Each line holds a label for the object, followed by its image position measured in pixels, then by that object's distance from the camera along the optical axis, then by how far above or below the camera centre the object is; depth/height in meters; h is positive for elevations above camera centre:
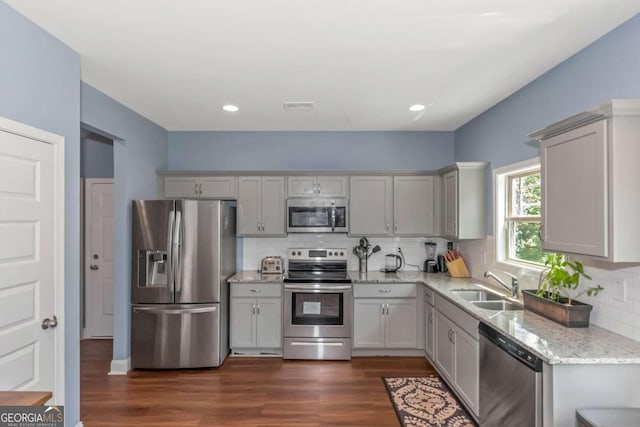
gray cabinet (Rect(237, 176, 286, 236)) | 4.33 +0.15
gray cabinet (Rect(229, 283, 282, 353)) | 4.02 -1.13
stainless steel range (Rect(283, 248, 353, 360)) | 3.95 -1.17
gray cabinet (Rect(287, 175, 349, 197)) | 4.34 +0.37
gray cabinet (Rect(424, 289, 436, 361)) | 3.66 -1.15
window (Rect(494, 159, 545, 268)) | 3.05 +0.01
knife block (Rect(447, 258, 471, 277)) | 4.09 -0.62
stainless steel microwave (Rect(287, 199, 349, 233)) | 4.28 -0.01
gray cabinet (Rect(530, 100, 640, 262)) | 1.72 +0.18
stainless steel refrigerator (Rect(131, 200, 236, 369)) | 3.64 -0.73
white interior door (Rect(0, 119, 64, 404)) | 1.90 -0.24
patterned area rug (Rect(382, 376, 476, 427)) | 2.75 -1.61
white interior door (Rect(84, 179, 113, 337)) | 4.64 -0.51
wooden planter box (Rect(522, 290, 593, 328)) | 2.21 -0.63
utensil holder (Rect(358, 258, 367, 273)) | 4.50 -0.64
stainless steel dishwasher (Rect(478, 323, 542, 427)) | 1.87 -1.00
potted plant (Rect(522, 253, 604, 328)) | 2.22 -0.56
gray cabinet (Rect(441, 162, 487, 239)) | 3.75 +0.16
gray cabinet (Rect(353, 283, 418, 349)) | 4.00 -1.15
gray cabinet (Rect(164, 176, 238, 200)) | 4.33 +0.36
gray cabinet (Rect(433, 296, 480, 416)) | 2.68 -1.16
